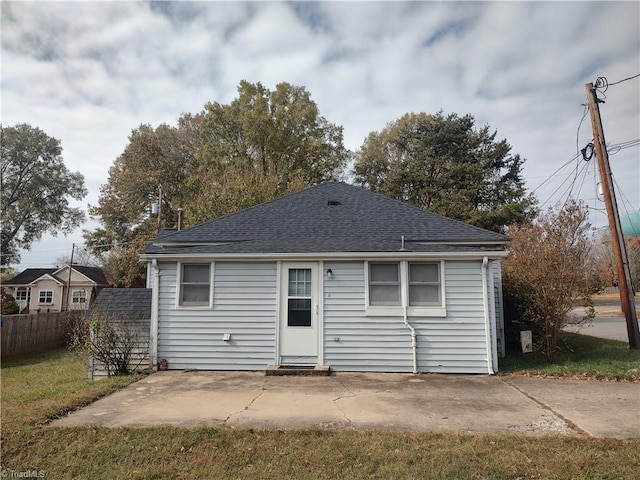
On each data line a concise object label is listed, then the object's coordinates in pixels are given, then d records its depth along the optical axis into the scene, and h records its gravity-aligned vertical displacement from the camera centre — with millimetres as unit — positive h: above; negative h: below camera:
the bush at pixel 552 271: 9109 +527
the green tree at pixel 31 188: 33656 +9174
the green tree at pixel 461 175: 26219 +8002
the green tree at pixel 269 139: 26781 +10562
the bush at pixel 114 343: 8203 -938
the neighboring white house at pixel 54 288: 33000 +731
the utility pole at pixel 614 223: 9914 +1771
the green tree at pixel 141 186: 28719 +7735
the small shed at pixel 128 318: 8500 -439
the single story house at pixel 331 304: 8398 -159
